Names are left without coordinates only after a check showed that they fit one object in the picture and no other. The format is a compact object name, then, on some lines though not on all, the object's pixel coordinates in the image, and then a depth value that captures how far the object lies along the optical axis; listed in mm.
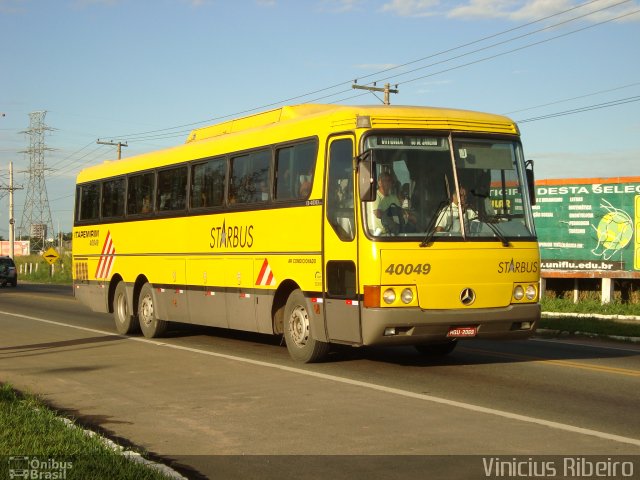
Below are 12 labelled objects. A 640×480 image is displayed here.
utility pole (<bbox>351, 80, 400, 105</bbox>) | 42012
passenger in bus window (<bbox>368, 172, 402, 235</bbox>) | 12102
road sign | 61288
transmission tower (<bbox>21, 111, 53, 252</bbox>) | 81438
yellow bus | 12047
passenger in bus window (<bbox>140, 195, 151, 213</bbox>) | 19020
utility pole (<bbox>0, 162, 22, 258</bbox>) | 80000
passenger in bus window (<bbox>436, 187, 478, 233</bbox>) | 12242
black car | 53781
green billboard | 29125
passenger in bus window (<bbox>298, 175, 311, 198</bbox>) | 13493
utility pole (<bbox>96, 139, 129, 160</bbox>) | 65212
